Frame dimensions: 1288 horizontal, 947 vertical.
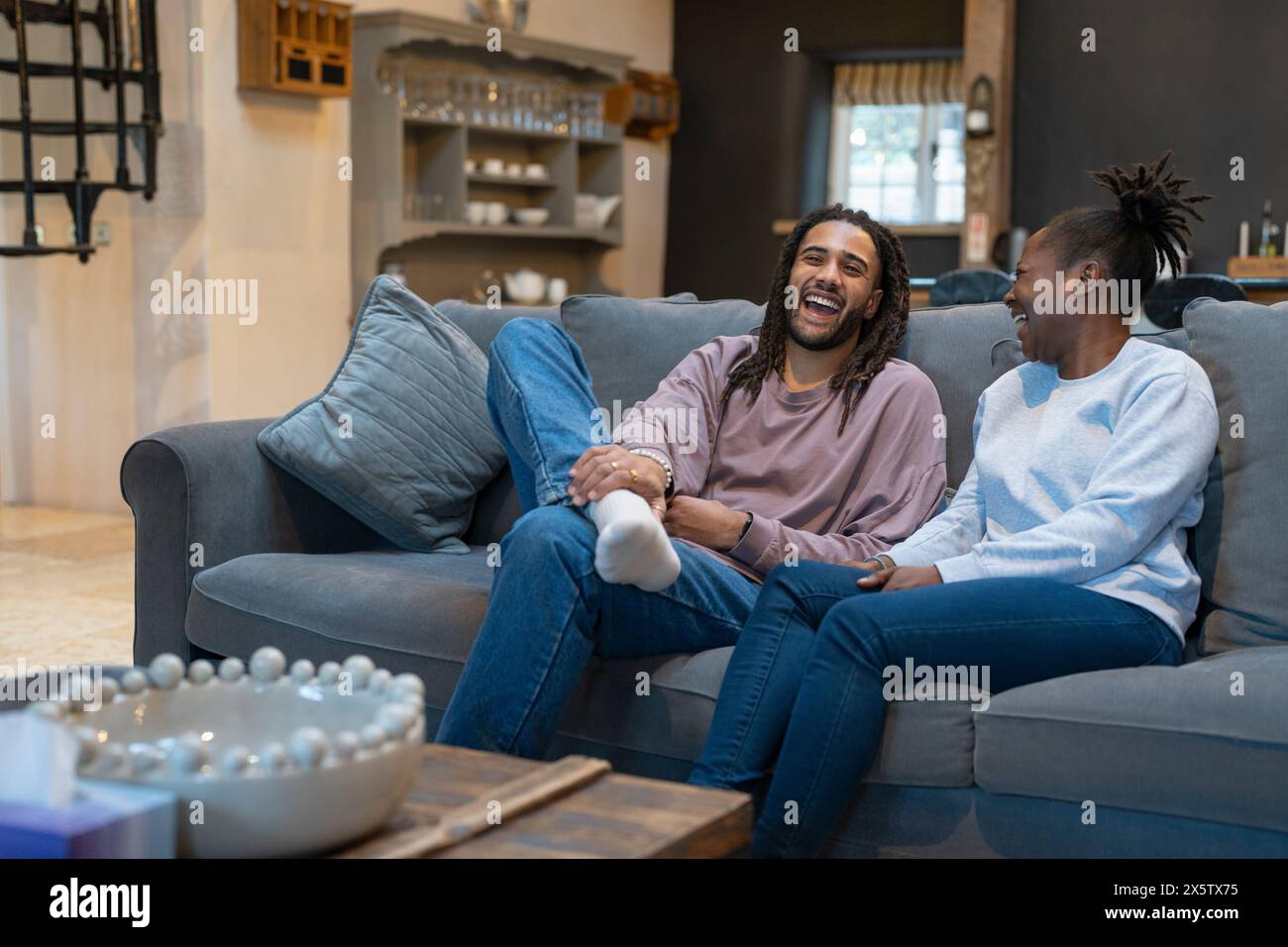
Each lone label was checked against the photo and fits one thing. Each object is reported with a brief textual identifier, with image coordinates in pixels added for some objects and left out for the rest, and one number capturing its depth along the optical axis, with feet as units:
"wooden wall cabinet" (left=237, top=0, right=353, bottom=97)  16.93
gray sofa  5.79
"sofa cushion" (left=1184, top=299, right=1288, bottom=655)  6.79
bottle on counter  20.29
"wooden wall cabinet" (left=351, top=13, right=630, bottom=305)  18.80
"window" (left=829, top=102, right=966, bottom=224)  24.88
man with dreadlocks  6.25
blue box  3.27
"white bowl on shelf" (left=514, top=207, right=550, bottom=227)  21.30
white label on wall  21.85
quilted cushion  8.53
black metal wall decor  15.67
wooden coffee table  3.83
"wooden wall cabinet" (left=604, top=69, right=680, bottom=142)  23.02
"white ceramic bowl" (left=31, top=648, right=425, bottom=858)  3.56
